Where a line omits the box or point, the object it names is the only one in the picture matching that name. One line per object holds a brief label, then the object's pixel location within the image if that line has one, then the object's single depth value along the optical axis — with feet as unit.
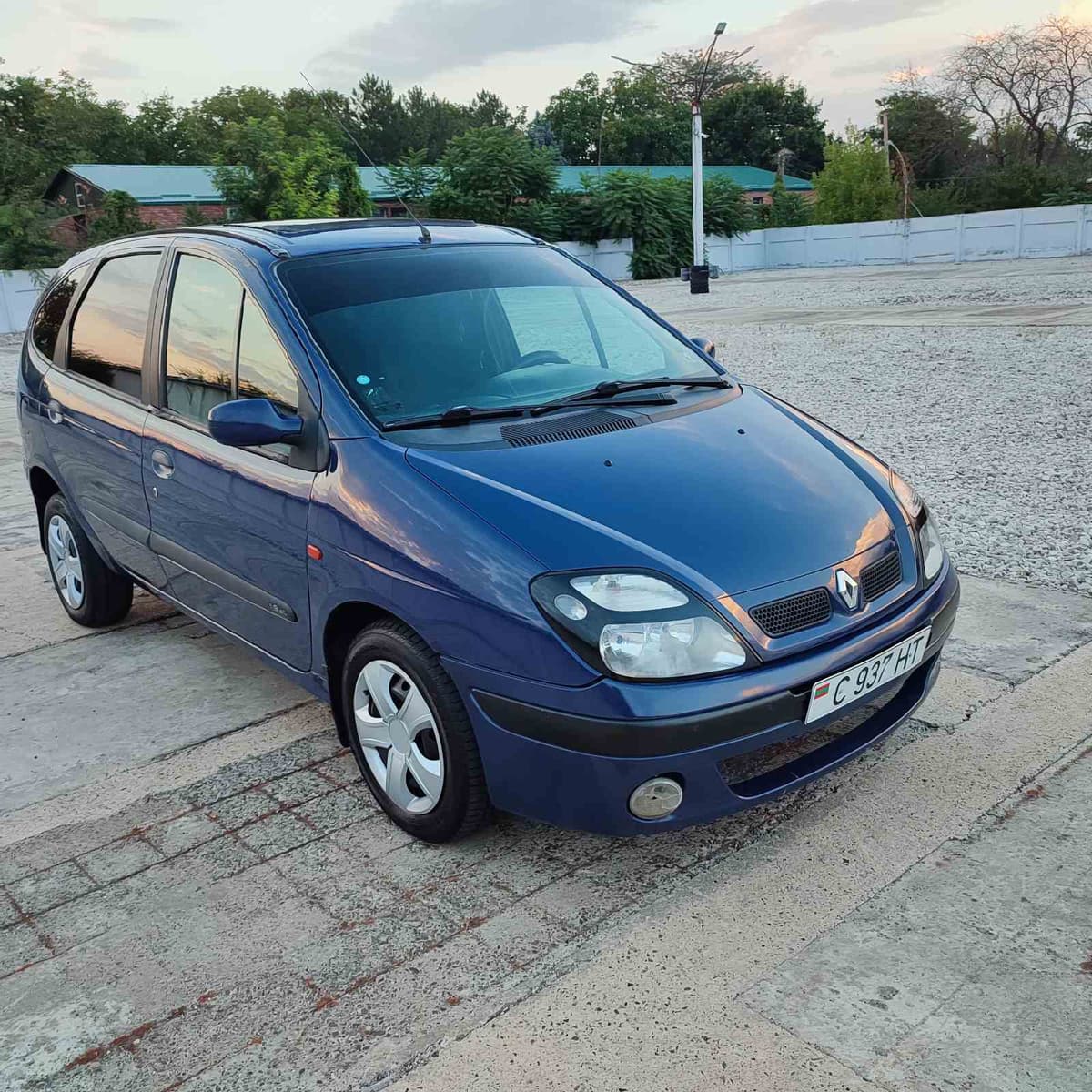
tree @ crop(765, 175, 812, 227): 165.17
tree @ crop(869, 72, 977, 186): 191.62
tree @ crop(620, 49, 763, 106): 222.89
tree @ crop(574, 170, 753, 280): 130.93
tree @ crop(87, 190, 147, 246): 113.80
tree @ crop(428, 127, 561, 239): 126.82
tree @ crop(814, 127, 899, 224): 167.12
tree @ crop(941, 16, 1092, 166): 175.83
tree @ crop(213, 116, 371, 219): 120.37
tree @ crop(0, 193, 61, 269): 102.63
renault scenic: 8.66
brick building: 132.67
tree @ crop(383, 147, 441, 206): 130.82
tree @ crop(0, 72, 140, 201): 148.15
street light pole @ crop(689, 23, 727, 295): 91.97
